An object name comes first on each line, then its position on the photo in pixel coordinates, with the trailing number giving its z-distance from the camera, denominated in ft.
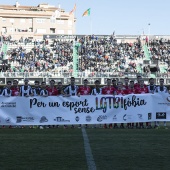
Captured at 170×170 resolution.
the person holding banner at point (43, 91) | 61.63
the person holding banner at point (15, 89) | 63.81
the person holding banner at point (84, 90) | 64.37
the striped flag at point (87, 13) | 224.12
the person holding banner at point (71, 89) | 63.16
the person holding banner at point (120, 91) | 63.87
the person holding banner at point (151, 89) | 64.19
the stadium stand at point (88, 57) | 171.63
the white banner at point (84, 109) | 60.29
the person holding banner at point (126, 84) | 65.05
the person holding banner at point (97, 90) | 63.46
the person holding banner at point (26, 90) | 63.54
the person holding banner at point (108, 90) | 64.23
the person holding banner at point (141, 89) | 64.13
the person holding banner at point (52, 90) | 64.05
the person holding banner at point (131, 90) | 64.18
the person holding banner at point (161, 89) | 63.57
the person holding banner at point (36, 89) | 63.07
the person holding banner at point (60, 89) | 63.39
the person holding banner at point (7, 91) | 62.85
